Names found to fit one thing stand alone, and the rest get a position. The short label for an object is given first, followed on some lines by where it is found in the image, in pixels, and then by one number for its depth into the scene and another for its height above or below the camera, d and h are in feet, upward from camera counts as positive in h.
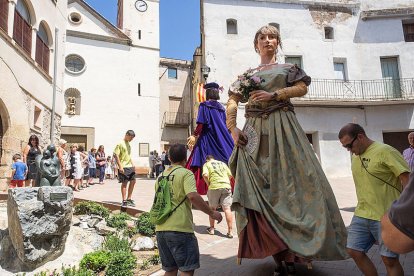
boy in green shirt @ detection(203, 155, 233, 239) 17.84 -0.91
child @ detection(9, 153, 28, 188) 28.84 +0.20
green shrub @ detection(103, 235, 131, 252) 15.34 -3.19
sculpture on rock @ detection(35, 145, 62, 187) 17.43 +0.28
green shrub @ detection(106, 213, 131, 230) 19.40 -2.72
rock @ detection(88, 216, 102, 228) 20.10 -2.79
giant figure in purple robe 20.71 +1.83
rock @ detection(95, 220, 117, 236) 18.58 -3.05
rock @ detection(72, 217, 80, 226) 19.98 -2.77
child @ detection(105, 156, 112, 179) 63.05 +0.34
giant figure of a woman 8.71 -0.31
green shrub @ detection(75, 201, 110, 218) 22.03 -2.29
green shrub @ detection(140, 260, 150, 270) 13.50 -3.63
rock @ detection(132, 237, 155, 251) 16.25 -3.38
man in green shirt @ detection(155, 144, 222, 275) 9.22 -1.58
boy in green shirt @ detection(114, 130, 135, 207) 22.89 +0.42
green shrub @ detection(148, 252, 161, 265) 13.96 -3.54
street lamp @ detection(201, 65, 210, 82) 42.63 +12.26
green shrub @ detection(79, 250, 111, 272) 13.69 -3.48
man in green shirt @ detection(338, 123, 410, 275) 8.63 -0.63
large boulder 14.28 -1.98
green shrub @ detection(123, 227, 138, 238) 17.95 -3.11
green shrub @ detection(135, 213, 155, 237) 18.10 -2.87
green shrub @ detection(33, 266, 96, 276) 12.35 -3.54
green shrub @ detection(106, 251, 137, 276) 12.53 -3.38
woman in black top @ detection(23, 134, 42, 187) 27.85 +1.66
